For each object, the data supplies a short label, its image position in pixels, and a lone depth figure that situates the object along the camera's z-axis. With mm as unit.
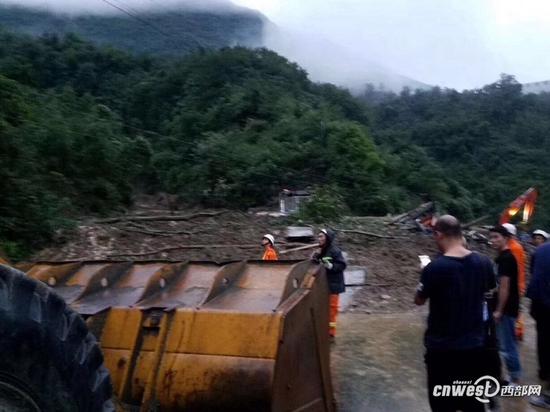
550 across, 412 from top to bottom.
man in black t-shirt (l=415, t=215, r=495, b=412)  3975
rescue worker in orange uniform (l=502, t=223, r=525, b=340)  6328
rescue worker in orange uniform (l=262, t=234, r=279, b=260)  9375
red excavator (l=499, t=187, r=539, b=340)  13927
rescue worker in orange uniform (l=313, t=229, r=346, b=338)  8188
